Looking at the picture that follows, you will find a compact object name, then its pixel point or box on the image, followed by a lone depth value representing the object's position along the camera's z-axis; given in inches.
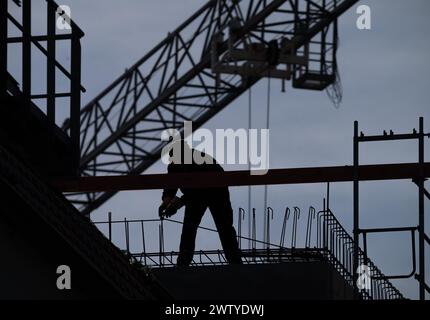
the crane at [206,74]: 2188.7
